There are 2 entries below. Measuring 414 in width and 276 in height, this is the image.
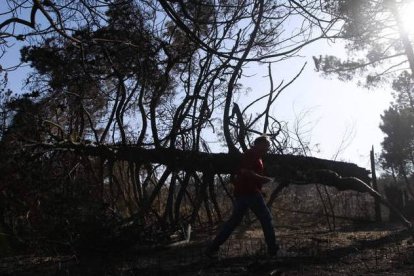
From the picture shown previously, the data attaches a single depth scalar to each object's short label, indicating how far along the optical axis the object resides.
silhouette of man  6.56
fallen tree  9.54
